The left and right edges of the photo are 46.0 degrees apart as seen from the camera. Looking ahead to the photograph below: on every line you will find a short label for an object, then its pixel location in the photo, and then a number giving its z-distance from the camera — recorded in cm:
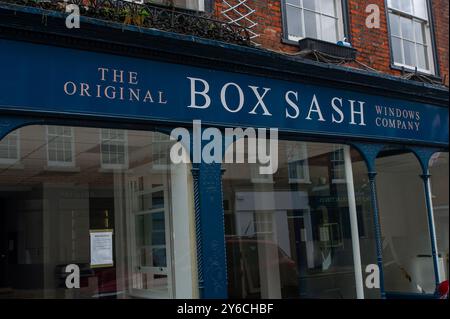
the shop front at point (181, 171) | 516
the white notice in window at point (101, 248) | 546
